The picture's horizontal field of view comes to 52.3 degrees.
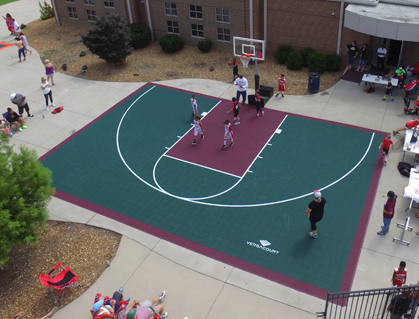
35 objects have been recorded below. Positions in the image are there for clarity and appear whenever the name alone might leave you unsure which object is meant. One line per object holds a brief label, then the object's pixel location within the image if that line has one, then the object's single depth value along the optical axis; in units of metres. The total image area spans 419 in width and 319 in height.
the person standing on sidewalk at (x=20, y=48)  27.55
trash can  22.31
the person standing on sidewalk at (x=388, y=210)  13.53
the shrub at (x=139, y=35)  28.17
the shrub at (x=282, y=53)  25.41
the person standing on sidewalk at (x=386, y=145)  17.09
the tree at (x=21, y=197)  11.89
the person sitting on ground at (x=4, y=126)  20.19
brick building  21.70
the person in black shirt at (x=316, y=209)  13.53
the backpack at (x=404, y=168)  16.59
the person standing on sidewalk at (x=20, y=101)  21.22
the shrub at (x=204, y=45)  27.17
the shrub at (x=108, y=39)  25.47
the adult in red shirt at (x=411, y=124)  17.75
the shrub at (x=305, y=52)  24.84
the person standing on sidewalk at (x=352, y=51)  23.53
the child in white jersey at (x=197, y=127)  18.39
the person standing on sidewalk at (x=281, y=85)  21.96
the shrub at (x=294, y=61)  24.69
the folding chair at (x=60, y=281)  12.45
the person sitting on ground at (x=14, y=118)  20.81
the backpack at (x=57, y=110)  22.28
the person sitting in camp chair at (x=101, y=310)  11.16
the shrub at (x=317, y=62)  23.95
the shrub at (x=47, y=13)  34.53
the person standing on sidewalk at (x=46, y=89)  21.94
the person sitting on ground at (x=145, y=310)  11.12
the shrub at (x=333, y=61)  24.17
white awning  20.62
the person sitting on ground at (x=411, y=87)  20.77
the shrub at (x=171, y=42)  27.39
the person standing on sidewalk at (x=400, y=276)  11.72
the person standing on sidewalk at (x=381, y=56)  22.84
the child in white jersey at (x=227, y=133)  18.08
